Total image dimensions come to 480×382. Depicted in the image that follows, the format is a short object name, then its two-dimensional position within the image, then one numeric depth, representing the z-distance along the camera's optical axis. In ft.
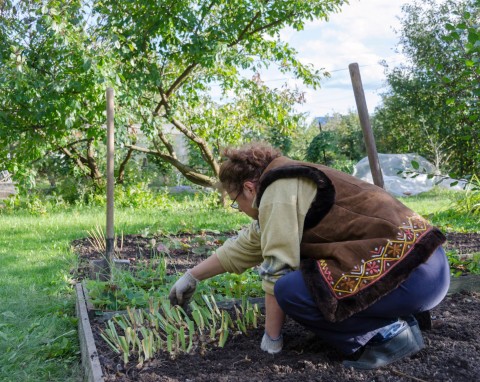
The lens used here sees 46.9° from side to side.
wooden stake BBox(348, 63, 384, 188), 11.67
